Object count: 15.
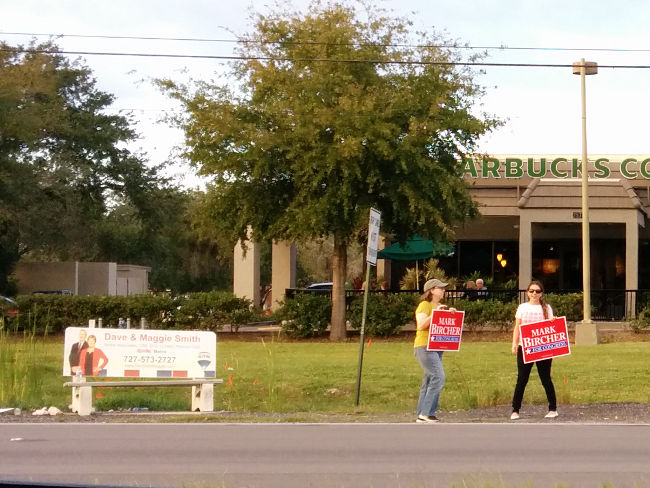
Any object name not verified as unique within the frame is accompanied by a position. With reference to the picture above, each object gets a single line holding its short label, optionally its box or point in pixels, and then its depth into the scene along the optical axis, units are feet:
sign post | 50.57
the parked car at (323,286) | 140.77
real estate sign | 48.60
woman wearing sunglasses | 45.60
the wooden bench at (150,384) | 47.59
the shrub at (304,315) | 93.35
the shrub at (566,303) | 93.20
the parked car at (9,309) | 93.50
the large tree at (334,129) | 83.10
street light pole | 80.33
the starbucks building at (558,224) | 106.83
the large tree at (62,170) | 122.42
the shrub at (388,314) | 92.02
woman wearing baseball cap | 44.55
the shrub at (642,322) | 92.17
